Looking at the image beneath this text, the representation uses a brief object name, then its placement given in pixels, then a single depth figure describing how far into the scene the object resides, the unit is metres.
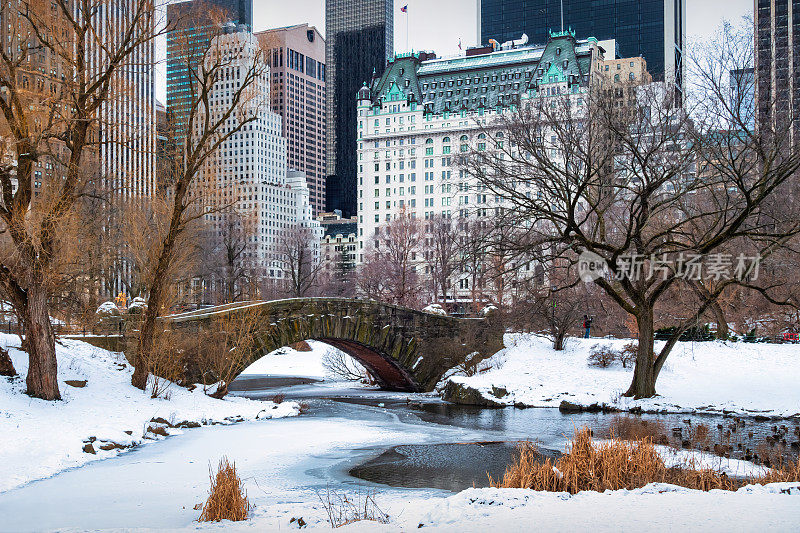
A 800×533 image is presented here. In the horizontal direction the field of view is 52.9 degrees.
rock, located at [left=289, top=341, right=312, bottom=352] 60.94
